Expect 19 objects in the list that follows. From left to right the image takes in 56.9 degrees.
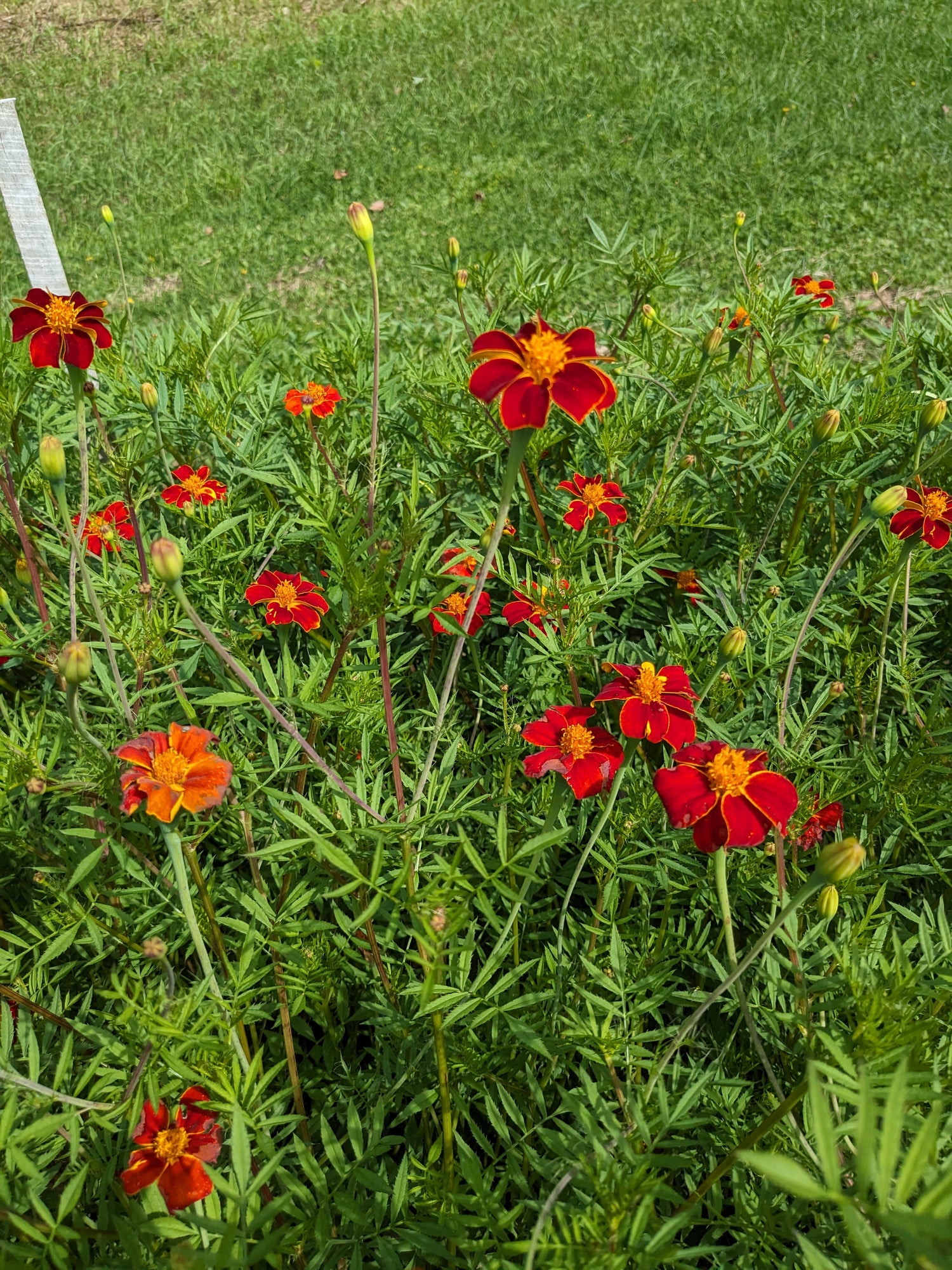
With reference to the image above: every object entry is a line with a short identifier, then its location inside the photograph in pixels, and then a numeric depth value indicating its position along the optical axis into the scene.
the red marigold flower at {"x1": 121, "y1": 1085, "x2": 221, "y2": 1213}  0.28
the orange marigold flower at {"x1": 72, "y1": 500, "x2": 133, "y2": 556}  0.51
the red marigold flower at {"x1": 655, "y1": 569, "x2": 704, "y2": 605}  0.55
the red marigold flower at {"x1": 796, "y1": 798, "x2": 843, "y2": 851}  0.42
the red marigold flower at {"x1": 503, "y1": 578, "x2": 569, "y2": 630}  0.46
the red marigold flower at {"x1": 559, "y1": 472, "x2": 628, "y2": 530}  0.52
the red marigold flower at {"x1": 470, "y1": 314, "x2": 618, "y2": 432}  0.28
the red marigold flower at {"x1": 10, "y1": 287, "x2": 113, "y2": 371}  0.40
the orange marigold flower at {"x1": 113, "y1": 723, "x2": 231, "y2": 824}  0.29
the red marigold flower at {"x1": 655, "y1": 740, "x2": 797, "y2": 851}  0.30
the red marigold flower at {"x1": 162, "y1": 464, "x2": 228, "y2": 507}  0.53
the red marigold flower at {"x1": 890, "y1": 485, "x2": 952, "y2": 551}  0.42
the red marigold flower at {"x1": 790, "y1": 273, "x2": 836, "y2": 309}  0.62
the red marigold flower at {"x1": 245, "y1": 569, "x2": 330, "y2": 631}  0.44
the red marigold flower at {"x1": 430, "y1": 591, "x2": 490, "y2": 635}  0.47
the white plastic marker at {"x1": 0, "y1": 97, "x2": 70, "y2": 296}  0.68
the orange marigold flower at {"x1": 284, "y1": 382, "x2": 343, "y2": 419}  0.59
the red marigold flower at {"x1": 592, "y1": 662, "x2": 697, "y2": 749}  0.33
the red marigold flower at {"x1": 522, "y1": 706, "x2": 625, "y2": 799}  0.33
